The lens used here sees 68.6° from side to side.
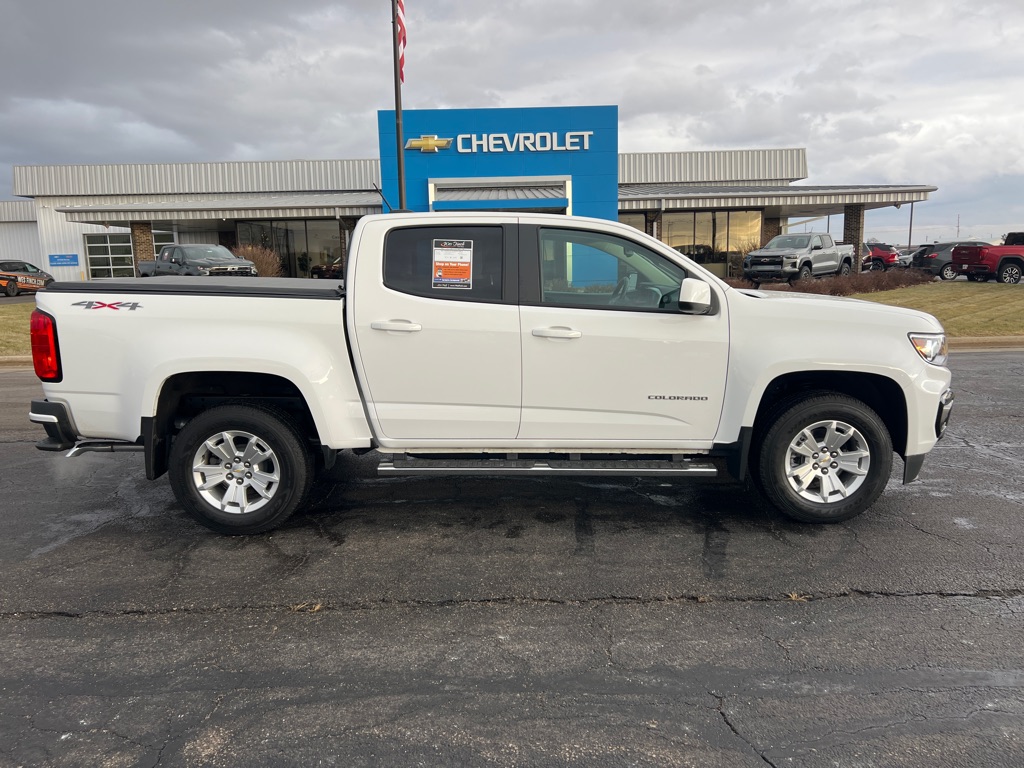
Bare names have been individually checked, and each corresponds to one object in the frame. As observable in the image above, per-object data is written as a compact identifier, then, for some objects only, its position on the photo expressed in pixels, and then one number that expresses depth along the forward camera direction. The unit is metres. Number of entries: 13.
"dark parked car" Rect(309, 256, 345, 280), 31.44
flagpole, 15.36
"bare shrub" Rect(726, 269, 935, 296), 20.69
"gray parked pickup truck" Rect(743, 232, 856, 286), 24.19
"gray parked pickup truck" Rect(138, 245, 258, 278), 22.67
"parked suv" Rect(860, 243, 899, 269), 35.22
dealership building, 24.38
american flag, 15.91
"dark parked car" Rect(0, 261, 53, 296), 32.69
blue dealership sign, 24.06
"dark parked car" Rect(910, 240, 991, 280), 27.52
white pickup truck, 4.57
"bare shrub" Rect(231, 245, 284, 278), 26.58
